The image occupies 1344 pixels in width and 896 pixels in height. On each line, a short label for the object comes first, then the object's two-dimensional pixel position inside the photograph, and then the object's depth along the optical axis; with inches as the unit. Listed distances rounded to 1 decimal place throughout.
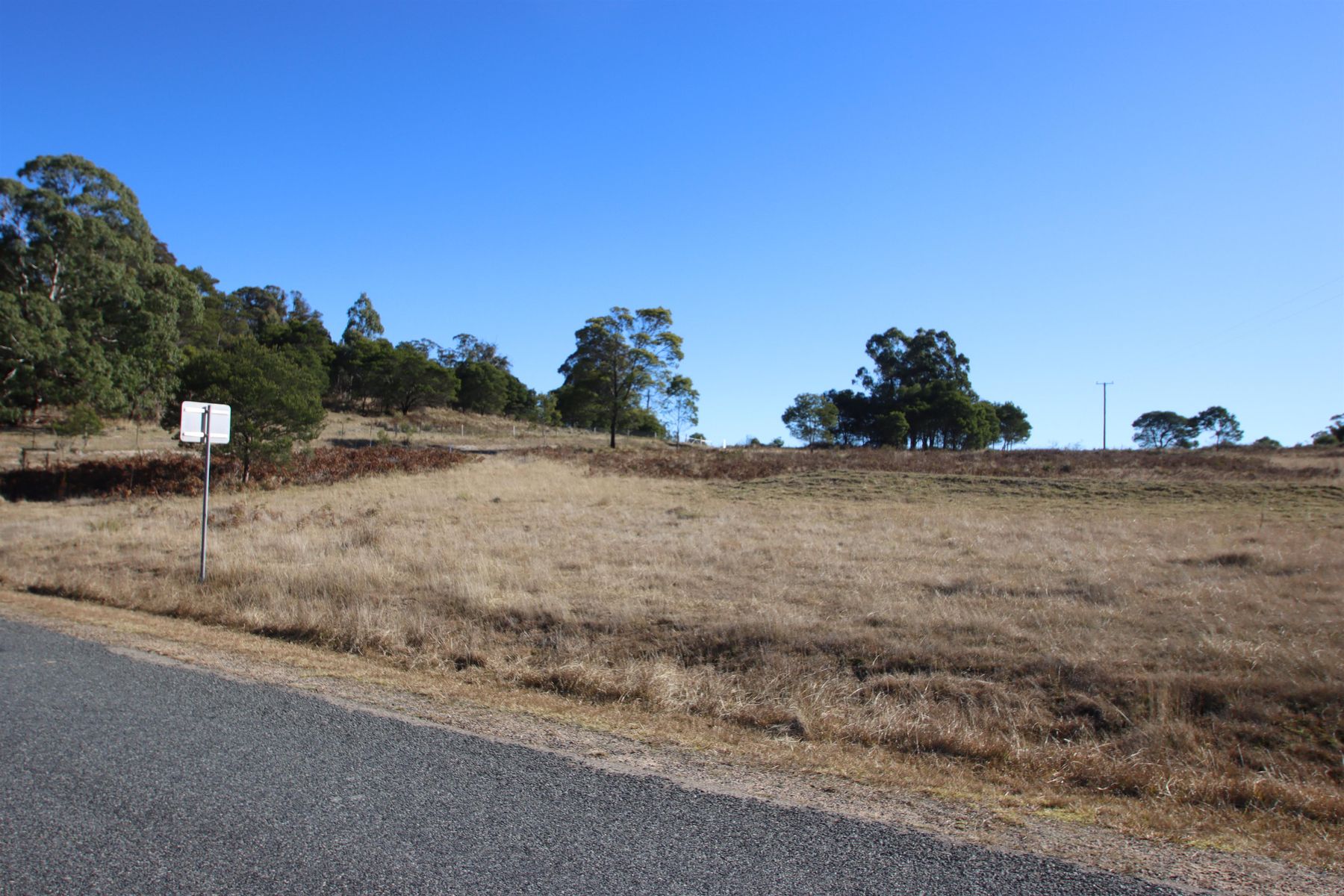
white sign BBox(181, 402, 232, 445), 465.1
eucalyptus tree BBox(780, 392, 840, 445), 3329.7
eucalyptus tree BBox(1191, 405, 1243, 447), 3791.8
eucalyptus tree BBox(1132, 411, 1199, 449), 3818.9
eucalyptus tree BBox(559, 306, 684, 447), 2066.9
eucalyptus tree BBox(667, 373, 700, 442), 2119.8
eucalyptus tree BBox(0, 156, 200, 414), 1376.7
